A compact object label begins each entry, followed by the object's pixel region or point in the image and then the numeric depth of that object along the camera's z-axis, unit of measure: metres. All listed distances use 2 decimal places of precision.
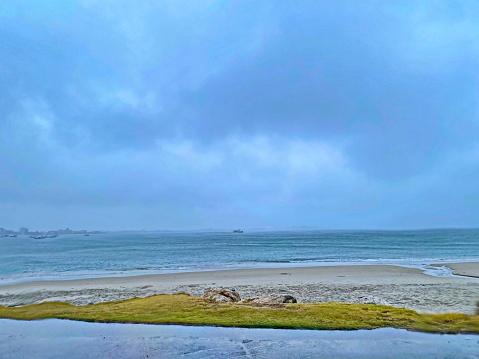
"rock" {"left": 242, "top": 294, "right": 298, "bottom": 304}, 18.82
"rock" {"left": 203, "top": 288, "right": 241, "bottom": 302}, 20.20
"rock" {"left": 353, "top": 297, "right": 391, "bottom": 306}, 18.86
